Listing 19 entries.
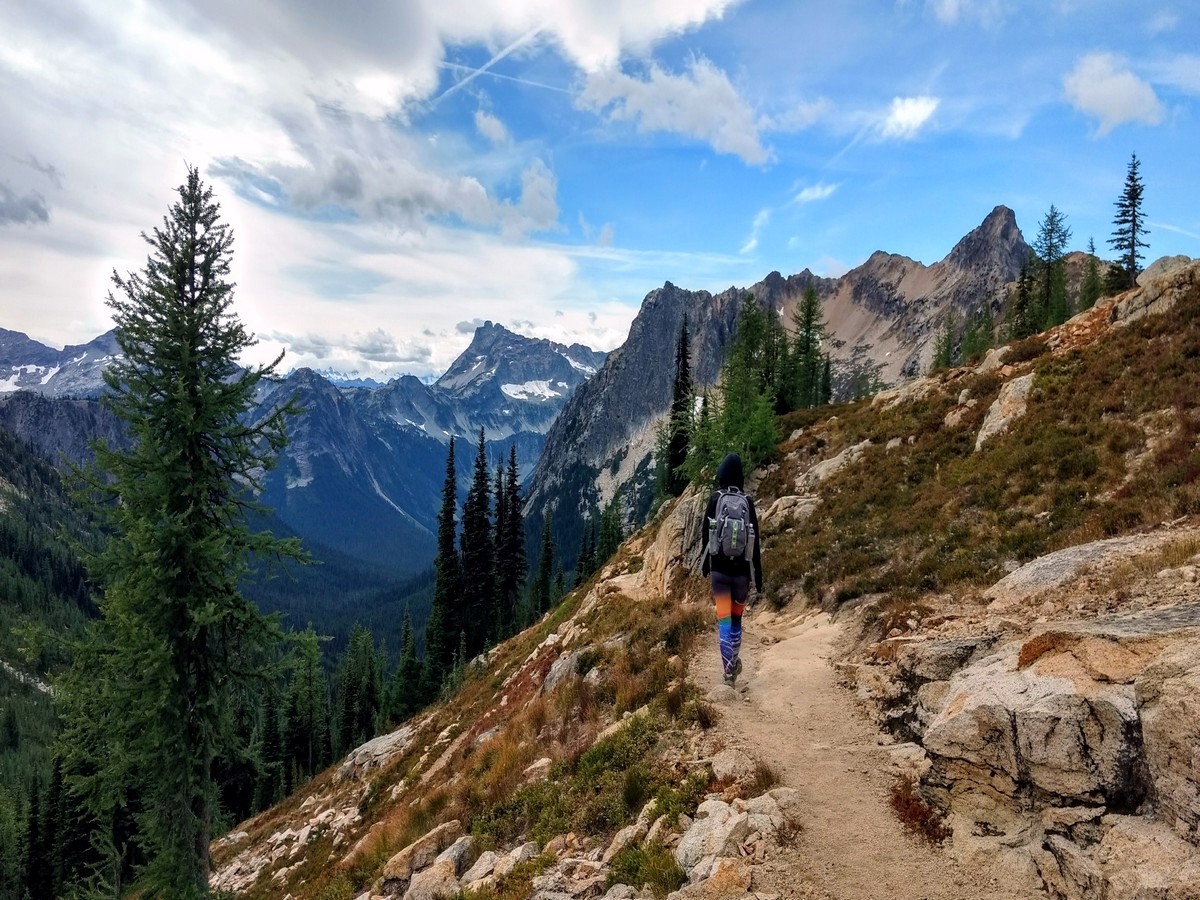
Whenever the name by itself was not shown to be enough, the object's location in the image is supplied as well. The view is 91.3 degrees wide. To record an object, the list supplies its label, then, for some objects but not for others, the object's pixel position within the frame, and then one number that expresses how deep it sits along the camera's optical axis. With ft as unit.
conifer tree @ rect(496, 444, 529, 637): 209.15
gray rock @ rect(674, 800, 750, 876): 20.85
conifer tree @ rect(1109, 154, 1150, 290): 212.43
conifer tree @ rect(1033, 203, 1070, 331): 228.63
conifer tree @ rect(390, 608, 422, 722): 189.06
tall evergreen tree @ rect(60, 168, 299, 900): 44.37
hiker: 34.83
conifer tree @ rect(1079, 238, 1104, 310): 241.14
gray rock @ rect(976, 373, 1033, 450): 64.18
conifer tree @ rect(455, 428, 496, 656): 200.54
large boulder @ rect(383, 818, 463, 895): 33.47
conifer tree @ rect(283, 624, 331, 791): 239.09
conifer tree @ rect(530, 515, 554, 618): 246.97
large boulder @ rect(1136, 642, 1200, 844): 15.55
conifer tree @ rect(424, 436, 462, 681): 188.55
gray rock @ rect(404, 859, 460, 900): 28.06
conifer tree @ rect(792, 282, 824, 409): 215.72
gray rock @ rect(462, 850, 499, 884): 27.73
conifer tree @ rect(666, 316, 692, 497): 185.88
